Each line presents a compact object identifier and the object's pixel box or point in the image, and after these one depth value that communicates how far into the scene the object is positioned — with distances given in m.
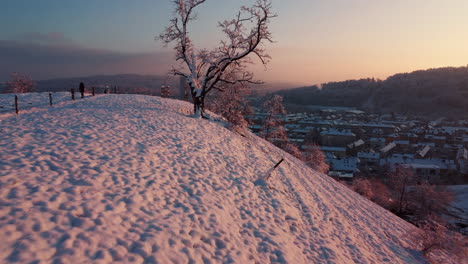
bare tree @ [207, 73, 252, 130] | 29.42
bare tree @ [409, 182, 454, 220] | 35.41
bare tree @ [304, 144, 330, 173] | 35.47
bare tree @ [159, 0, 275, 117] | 20.75
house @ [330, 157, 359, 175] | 52.78
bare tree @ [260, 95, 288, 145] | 36.59
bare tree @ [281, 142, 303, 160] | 35.85
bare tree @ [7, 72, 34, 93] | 58.63
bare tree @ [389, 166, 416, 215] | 35.94
